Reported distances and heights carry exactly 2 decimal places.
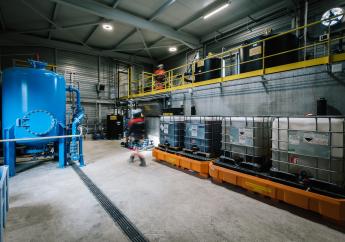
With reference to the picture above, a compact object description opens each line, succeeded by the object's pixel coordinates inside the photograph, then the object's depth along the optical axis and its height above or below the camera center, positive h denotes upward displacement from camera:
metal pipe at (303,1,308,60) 7.87 +4.91
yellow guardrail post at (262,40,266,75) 5.21 +2.23
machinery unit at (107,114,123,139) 13.67 -0.50
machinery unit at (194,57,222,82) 7.42 +2.27
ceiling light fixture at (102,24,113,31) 11.03 +6.20
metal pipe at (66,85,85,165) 6.29 -0.71
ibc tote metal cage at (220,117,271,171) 4.04 -0.58
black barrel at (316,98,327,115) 4.07 +0.30
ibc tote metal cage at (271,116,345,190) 2.90 -0.60
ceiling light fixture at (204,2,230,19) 8.90 +5.98
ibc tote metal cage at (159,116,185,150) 6.27 -0.47
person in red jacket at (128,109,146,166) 8.99 -0.40
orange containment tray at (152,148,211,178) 4.88 -1.38
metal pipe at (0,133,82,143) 4.80 -0.54
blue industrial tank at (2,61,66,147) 5.34 +0.60
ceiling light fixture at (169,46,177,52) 14.68 +6.26
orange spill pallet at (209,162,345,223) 2.64 -1.40
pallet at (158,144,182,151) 6.29 -1.10
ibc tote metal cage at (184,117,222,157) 5.24 -0.49
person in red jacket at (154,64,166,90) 11.62 +2.97
